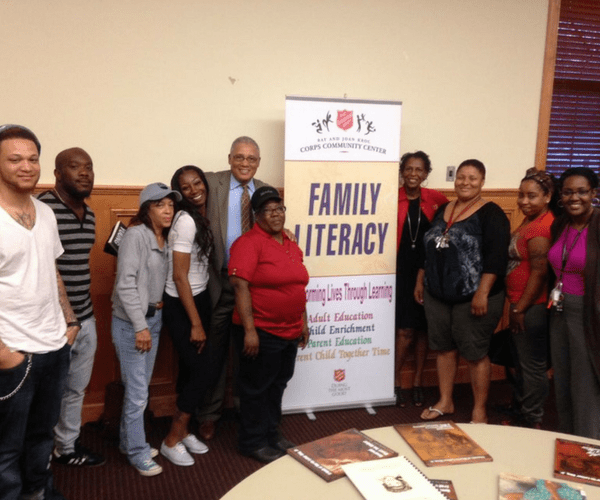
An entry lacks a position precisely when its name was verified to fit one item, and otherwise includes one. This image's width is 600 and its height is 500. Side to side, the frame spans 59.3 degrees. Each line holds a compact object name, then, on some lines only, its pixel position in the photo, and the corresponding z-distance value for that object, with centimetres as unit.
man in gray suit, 280
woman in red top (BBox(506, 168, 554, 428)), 278
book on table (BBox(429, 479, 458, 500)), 129
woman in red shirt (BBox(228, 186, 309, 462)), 250
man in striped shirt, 231
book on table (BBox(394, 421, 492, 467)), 146
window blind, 387
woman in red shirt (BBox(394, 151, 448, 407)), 330
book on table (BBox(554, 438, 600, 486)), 139
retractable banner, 311
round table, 130
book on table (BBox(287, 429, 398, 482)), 139
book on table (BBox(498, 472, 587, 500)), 130
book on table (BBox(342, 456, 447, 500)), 127
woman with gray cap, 229
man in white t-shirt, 176
